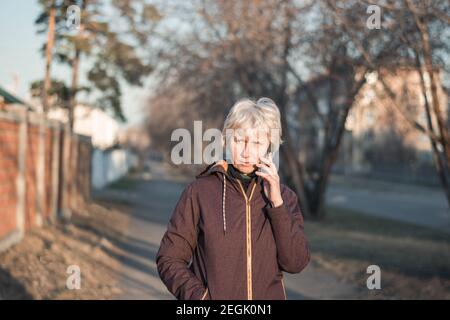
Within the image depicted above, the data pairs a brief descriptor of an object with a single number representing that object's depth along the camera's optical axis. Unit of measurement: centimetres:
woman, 273
